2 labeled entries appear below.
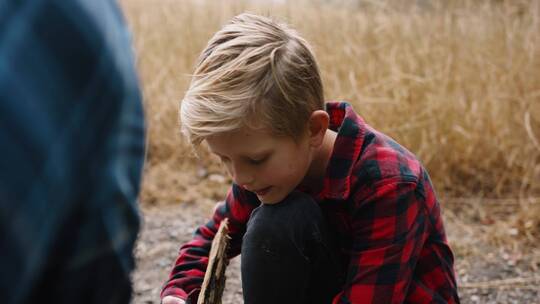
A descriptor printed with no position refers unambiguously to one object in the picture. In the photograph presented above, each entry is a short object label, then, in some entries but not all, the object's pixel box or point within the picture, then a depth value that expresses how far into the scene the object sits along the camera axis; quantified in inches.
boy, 58.3
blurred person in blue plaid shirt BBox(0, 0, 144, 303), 26.9
